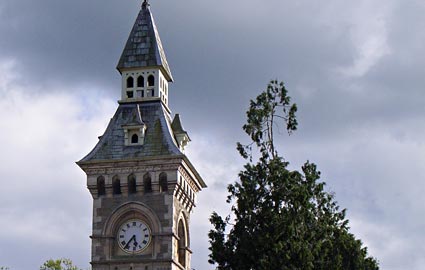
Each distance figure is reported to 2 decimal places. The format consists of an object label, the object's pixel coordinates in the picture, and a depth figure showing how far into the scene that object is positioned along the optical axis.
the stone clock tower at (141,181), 55.62
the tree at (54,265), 73.56
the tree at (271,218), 47.94
